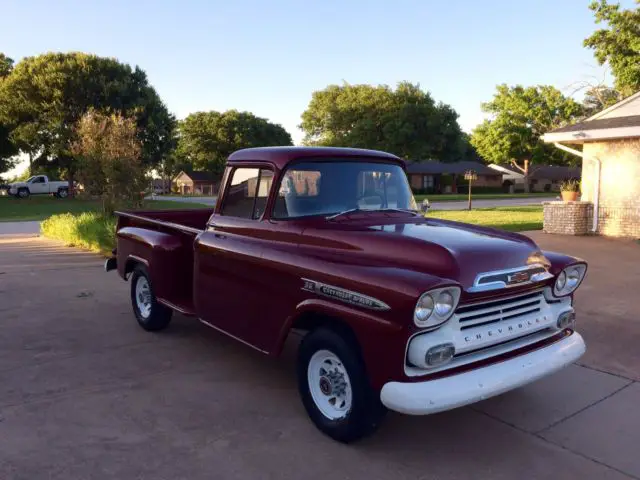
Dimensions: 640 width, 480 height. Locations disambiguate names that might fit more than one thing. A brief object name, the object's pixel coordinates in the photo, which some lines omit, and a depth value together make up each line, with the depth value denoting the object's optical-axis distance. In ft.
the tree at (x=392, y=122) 165.58
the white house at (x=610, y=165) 43.70
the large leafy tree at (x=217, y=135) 232.53
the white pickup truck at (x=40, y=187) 148.15
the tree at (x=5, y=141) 131.88
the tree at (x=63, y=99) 120.26
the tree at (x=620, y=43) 80.48
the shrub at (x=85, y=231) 38.91
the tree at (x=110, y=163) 44.01
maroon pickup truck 9.98
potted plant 47.50
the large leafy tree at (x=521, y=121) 148.97
